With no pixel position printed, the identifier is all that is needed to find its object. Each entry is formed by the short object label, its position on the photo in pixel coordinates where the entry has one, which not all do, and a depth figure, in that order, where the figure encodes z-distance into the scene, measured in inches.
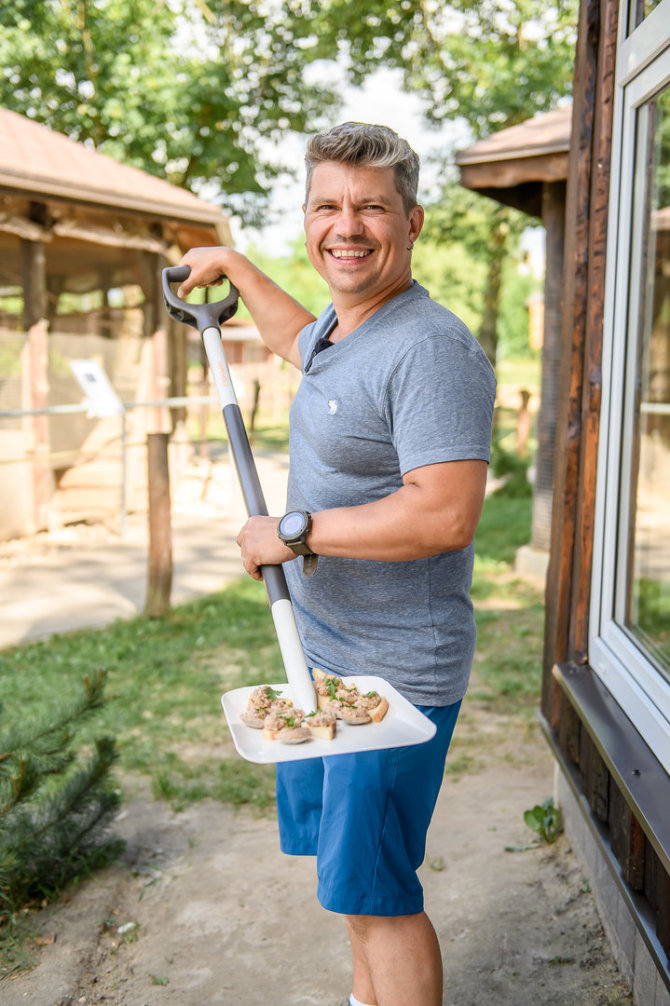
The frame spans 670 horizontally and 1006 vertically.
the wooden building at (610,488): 90.9
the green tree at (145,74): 584.7
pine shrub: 108.0
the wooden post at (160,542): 240.1
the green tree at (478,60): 553.6
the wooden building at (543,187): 246.8
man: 67.5
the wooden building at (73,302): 337.4
